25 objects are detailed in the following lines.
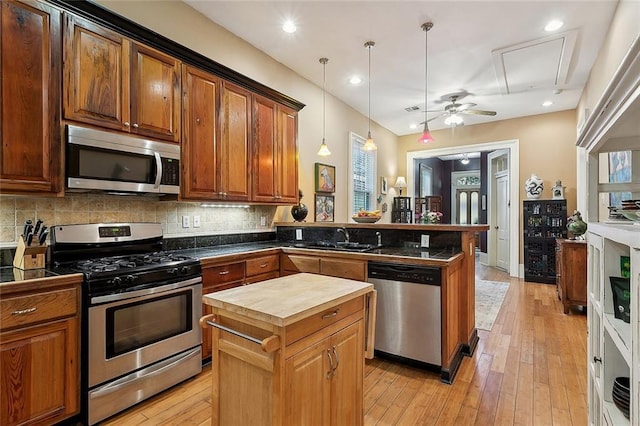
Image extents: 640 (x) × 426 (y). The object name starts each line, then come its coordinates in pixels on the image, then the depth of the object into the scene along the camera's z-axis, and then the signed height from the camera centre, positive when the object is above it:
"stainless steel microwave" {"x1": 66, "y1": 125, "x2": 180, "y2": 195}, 2.09 +0.37
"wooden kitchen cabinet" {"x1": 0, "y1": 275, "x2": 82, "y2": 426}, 1.62 -0.74
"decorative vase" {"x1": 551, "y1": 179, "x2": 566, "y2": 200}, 5.69 +0.36
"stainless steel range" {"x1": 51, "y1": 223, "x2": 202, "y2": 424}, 1.90 -0.67
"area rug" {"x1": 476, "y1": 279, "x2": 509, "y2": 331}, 3.73 -1.29
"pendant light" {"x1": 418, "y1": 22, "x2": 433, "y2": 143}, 3.38 +1.98
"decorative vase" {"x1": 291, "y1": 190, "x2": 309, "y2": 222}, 4.24 +0.02
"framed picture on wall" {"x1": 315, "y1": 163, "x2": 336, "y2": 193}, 4.79 +0.54
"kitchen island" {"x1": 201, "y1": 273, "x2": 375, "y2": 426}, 1.22 -0.60
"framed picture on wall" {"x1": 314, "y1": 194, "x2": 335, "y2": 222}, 4.84 +0.07
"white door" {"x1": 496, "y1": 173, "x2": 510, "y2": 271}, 6.84 -0.22
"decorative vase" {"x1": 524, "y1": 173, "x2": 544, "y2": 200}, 5.88 +0.45
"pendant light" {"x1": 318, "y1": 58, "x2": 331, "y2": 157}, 3.94 +1.87
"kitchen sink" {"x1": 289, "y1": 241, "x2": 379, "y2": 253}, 3.15 -0.36
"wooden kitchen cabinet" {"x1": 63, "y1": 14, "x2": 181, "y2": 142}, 2.09 +0.96
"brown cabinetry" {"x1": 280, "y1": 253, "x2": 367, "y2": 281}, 2.76 -0.51
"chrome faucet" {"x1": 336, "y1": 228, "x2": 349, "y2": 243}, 3.47 -0.23
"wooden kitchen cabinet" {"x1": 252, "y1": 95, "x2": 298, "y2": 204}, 3.46 +0.69
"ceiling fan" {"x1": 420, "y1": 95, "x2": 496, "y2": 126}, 5.16 +1.71
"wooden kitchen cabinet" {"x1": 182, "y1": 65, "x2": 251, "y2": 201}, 2.80 +0.71
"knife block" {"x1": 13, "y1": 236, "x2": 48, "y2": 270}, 1.93 -0.26
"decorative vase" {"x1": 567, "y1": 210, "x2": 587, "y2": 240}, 4.12 -0.20
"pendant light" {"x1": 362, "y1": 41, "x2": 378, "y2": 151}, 3.82 +0.83
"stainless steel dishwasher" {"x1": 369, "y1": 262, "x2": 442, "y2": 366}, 2.42 -0.79
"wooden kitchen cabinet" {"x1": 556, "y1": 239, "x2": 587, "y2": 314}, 3.90 -0.78
